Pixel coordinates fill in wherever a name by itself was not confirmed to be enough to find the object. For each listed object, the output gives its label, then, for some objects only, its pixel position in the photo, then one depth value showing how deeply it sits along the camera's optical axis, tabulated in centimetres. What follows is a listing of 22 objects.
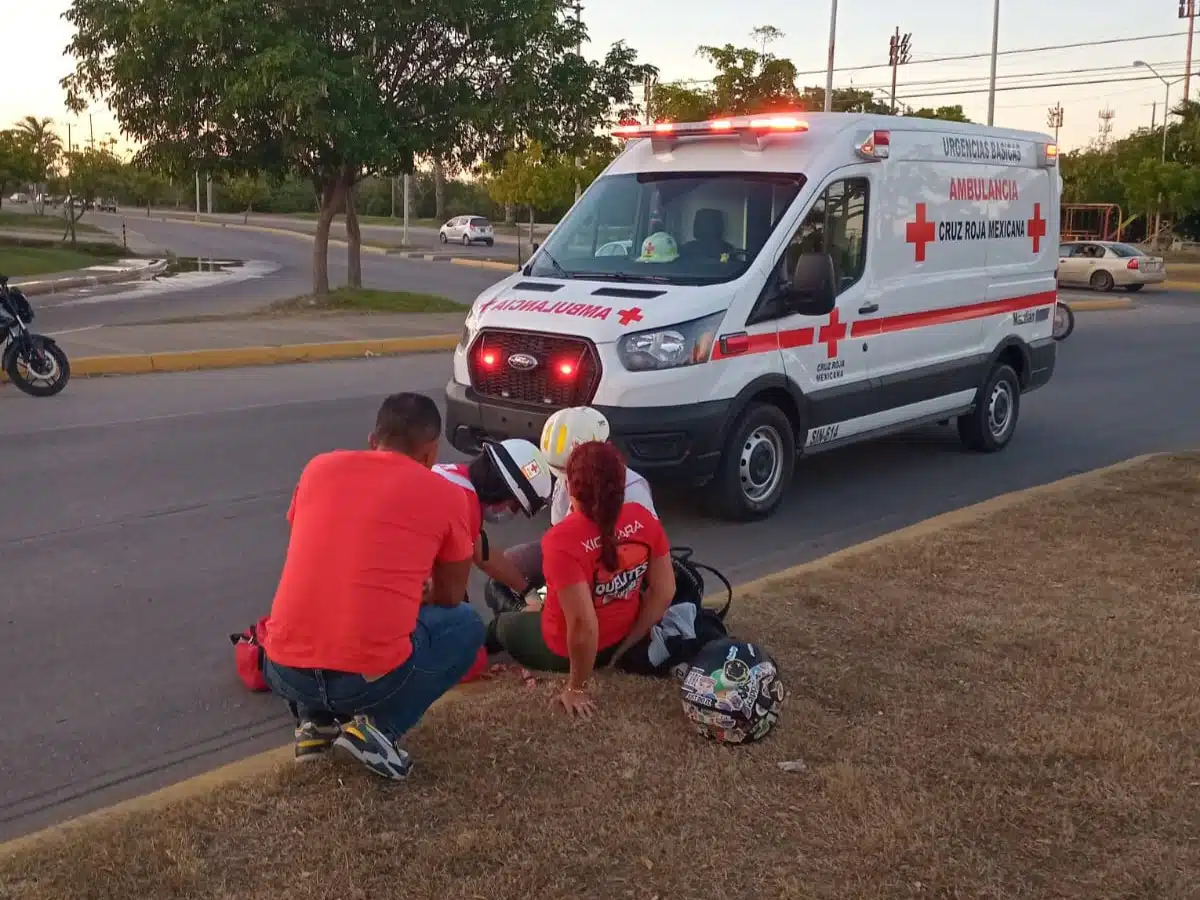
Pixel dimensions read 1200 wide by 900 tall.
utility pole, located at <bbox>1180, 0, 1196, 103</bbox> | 6094
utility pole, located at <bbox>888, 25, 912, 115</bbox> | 6344
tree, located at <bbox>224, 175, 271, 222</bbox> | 7934
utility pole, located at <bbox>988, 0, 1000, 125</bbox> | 4235
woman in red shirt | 427
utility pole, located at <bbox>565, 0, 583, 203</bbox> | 2138
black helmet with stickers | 412
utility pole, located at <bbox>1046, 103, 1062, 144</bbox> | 9806
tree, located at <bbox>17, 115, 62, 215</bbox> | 4556
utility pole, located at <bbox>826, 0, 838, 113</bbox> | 4056
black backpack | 470
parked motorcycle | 1198
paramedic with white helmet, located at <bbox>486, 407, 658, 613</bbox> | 479
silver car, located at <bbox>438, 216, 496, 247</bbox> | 5503
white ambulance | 711
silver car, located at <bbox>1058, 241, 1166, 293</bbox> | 3394
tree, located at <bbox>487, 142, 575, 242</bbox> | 4041
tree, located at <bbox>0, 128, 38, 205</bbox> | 4256
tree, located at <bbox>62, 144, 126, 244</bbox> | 4594
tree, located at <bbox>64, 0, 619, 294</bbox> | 1823
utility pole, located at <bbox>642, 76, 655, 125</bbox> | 3128
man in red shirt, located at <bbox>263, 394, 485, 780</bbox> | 374
